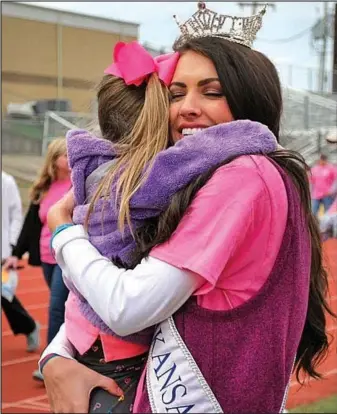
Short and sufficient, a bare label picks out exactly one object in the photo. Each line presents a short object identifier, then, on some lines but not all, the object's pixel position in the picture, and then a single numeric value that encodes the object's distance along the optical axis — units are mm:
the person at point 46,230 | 4988
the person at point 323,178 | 14219
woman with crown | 1413
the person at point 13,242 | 5816
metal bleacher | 17455
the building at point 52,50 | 26125
